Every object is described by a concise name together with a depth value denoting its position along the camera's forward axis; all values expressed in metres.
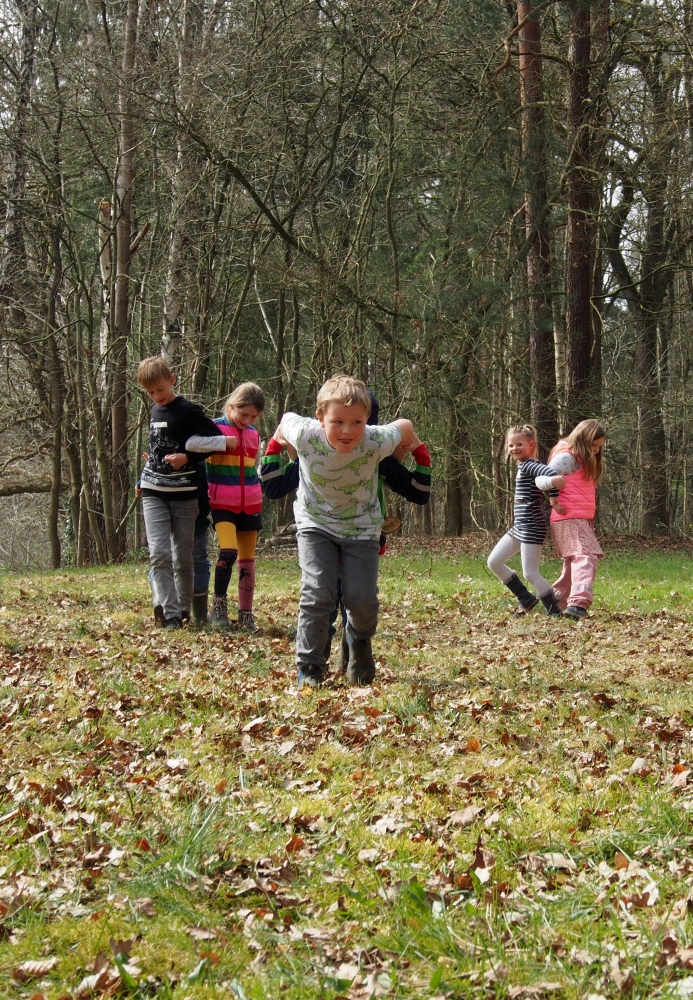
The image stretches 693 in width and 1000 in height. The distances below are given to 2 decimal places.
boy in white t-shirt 5.98
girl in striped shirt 10.20
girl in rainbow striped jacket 9.08
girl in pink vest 9.96
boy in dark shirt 8.85
